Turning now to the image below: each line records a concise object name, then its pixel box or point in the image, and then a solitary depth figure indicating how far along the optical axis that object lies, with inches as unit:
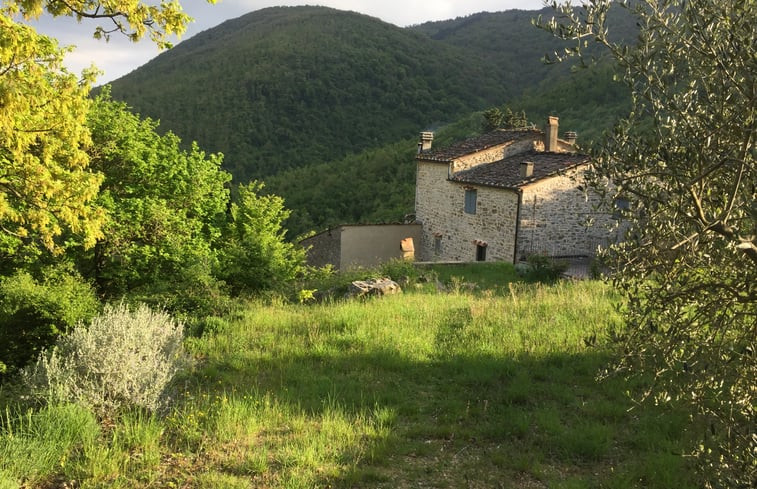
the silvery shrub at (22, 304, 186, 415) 259.6
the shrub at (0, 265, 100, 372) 498.6
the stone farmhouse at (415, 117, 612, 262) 975.0
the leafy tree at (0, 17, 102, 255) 287.1
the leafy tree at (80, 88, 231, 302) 692.1
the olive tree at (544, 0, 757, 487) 151.0
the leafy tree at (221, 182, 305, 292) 674.2
